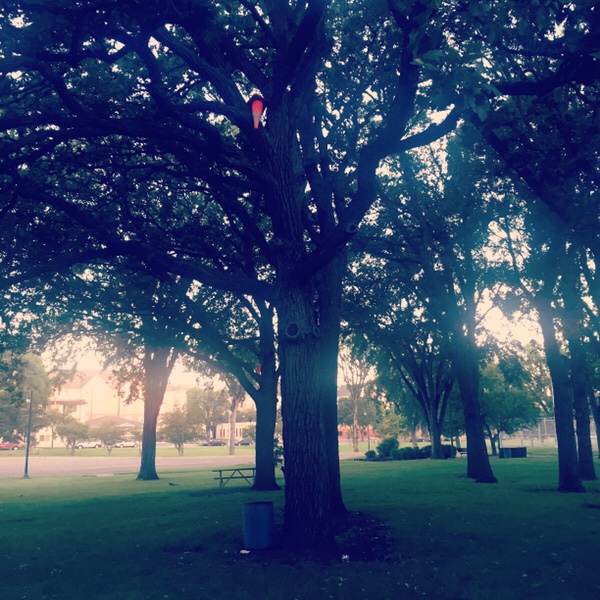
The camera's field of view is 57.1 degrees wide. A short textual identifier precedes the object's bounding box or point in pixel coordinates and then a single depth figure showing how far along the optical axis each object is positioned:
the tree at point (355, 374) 52.14
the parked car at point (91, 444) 91.38
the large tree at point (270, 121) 8.74
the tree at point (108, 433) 68.06
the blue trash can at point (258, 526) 9.40
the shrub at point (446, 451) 43.19
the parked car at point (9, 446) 83.81
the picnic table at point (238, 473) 27.29
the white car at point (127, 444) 95.00
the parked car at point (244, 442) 101.94
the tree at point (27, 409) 69.31
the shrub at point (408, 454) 42.81
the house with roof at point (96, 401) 130.91
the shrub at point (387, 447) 44.88
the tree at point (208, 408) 65.69
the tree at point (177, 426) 65.06
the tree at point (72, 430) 66.19
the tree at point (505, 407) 42.59
